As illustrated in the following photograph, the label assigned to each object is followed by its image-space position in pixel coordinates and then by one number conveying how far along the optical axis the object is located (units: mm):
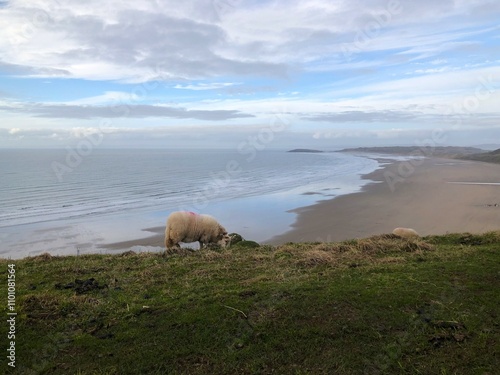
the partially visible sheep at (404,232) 14812
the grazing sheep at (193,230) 14812
